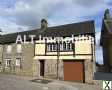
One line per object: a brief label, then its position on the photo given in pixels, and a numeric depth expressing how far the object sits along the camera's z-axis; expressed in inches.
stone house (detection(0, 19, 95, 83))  477.7
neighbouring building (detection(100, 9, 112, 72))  332.8
